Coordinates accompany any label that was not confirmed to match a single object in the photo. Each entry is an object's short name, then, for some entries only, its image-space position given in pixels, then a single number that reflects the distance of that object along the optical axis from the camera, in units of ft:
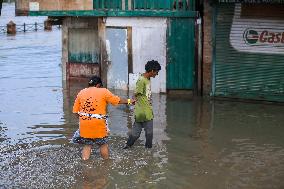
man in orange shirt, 30.04
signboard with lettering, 46.60
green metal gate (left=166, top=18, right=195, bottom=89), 51.57
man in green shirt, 31.99
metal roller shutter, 46.91
